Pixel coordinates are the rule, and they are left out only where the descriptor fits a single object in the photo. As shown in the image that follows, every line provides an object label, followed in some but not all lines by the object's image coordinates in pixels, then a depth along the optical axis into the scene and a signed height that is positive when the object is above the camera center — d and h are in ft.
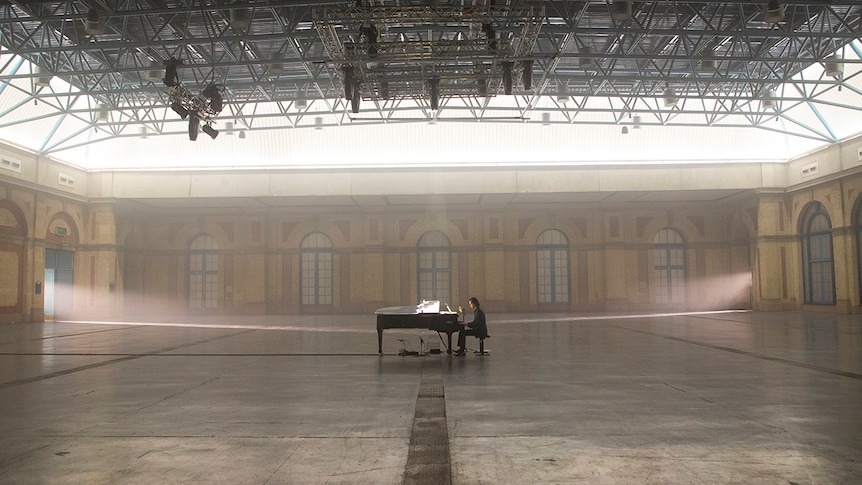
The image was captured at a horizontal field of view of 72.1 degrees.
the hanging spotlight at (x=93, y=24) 47.06 +20.44
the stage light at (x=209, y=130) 62.18 +15.43
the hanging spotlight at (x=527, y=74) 52.60 +17.62
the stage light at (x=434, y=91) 54.36 +16.78
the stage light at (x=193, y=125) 57.26 +14.66
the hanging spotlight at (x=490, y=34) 46.85 +18.95
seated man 36.73 -3.47
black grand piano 35.58 -2.80
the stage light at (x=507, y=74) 52.31 +17.55
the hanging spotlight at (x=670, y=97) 72.74 +21.34
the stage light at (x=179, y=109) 55.31 +15.93
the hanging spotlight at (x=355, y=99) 53.52 +15.96
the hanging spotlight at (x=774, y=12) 45.19 +19.74
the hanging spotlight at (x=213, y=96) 56.54 +17.25
